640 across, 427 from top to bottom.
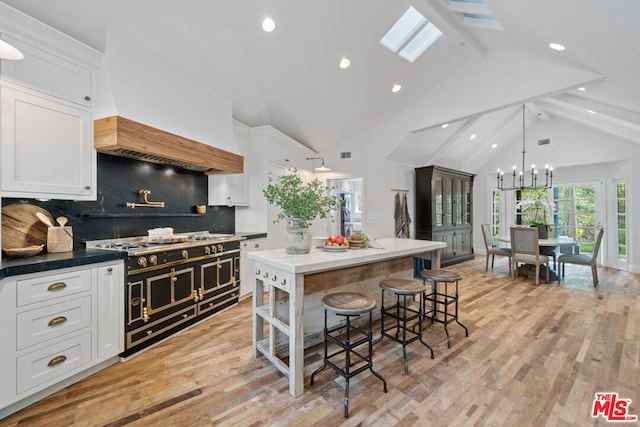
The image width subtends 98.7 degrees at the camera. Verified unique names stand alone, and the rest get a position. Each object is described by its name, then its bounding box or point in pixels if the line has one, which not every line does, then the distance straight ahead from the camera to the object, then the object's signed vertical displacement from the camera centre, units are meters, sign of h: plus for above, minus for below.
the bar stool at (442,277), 2.63 -0.63
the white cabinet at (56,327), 1.70 -0.79
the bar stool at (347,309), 1.84 -0.65
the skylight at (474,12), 2.92 +2.25
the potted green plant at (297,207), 2.26 +0.06
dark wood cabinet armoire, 6.11 +0.04
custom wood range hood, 2.37 +0.68
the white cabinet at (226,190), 3.95 +0.36
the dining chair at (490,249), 5.50 -0.76
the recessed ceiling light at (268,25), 2.87 +2.01
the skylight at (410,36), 3.52 +2.42
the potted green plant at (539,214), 5.22 -0.05
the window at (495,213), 7.82 -0.02
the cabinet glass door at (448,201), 6.46 +0.28
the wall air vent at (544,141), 6.74 +1.75
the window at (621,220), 5.84 -0.19
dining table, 4.79 -0.57
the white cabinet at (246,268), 3.84 -0.76
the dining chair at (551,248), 5.20 -0.68
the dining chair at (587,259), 4.60 -0.83
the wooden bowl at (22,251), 2.01 -0.26
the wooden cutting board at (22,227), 2.12 -0.09
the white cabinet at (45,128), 1.93 +0.68
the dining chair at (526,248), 4.82 -0.65
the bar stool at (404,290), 2.25 -0.64
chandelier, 6.72 +0.84
